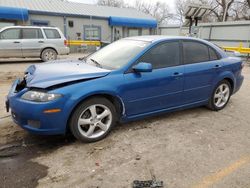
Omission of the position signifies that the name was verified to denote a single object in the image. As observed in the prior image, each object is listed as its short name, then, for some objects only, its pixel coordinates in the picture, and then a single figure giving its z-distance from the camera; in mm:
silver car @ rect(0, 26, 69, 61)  11036
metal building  18422
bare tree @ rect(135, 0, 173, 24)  53019
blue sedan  3207
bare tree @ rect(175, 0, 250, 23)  32875
